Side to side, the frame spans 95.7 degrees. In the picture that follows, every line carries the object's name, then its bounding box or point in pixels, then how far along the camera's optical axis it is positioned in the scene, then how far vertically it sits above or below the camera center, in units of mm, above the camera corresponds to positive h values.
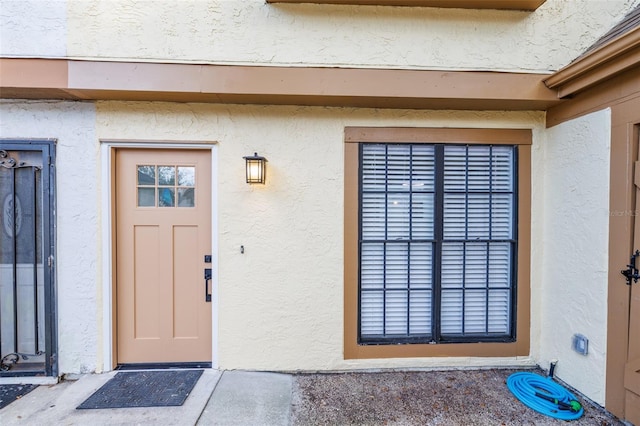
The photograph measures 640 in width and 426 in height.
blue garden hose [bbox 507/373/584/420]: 2445 -1707
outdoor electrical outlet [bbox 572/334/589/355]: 2639 -1274
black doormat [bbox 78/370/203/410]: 2486 -1700
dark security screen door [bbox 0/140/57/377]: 2826 -555
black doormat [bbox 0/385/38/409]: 2537 -1725
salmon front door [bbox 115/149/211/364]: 2998 -523
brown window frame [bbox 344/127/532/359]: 3025 -319
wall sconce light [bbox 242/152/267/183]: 2811 +359
